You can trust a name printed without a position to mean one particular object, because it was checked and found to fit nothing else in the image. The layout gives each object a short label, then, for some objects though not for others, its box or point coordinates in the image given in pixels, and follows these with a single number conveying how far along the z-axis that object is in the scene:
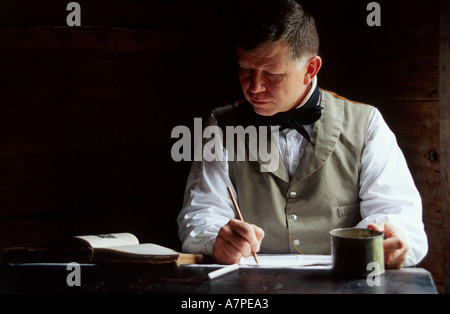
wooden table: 1.57
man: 2.19
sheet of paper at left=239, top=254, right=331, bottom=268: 1.82
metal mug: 1.61
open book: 1.86
